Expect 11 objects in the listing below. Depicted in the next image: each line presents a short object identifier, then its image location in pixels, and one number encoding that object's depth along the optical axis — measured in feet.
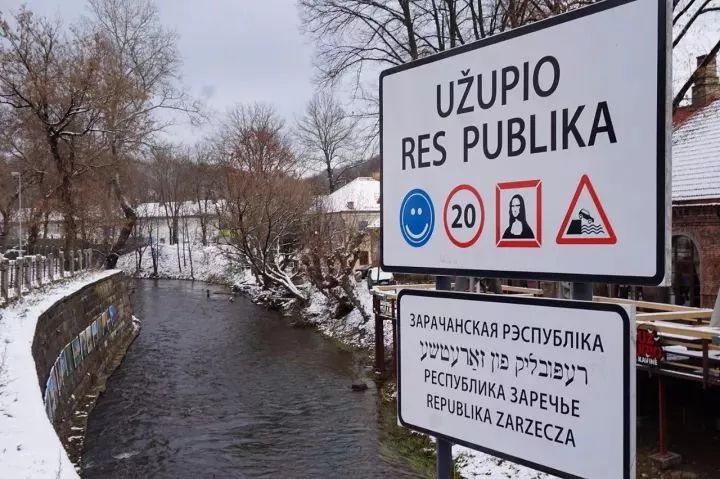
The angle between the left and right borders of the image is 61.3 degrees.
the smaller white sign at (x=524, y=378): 4.85
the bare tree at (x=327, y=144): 186.91
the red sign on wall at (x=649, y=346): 30.22
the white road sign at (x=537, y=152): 4.66
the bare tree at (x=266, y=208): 105.91
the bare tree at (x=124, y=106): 83.20
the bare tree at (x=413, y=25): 56.39
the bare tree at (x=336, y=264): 84.02
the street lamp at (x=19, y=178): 80.05
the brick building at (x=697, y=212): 47.01
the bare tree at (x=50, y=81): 71.00
